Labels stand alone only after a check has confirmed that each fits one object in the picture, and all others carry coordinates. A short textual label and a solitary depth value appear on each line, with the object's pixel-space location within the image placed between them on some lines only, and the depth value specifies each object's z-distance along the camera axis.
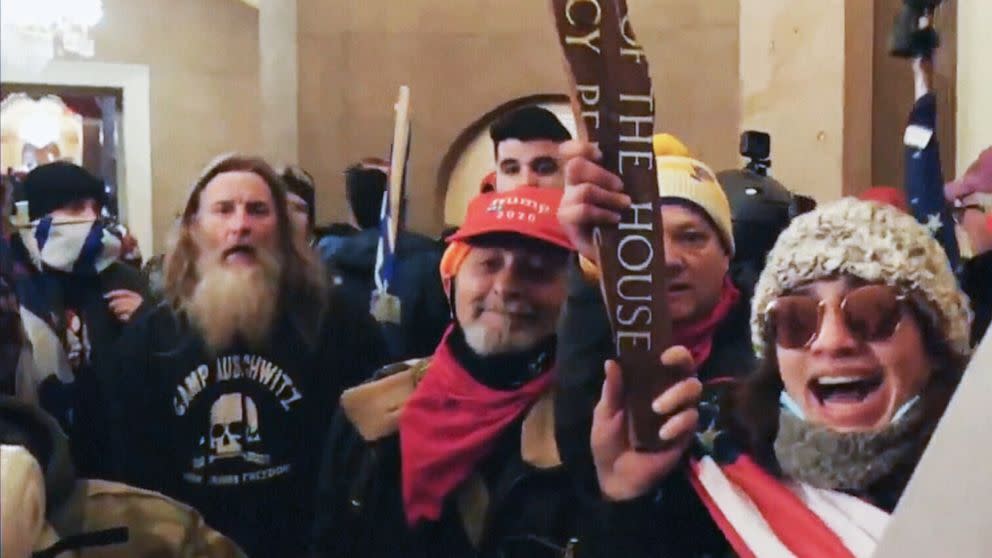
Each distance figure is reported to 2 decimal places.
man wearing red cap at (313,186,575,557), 1.05
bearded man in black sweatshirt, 1.23
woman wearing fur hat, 0.84
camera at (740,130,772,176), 1.30
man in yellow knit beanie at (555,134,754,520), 0.82
